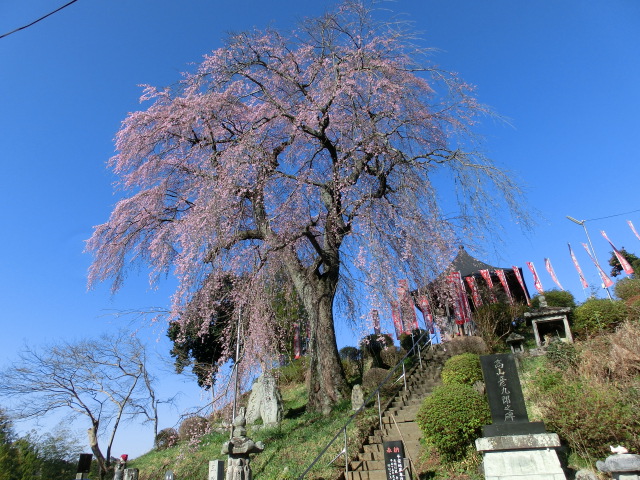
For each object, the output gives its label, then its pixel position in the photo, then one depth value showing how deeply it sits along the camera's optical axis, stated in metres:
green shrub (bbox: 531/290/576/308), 17.56
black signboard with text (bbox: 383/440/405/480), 6.07
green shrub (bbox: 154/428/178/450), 15.52
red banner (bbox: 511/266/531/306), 19.05
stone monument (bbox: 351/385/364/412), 9.17
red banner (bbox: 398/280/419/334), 8.88
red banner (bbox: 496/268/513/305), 17.86
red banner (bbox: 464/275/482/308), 16.23
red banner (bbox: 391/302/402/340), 8.69
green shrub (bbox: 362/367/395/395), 10.67
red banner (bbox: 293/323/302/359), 15.11
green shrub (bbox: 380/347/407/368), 16.09
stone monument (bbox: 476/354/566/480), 5.17
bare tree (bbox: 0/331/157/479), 15.89
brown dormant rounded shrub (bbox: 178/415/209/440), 11.72
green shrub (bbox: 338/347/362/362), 18.30
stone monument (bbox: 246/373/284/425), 11.27
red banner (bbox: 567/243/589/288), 19.20
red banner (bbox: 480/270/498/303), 17.15
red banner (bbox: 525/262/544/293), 19.48
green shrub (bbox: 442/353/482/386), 9.10
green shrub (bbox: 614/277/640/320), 10.30
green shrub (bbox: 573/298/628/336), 10.65
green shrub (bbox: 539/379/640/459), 5.54
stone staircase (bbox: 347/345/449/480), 7.15
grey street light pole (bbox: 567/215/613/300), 21.15
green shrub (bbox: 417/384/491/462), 6.53
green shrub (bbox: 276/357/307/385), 18.44
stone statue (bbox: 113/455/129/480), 11.12
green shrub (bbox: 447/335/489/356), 11.71
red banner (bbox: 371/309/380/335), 8.84
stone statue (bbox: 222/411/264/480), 6.86
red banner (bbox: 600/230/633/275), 18.98
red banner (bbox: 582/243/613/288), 16.75
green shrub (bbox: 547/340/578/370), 8.27
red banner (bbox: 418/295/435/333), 9.48
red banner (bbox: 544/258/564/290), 21.08
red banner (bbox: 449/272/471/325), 16.42
